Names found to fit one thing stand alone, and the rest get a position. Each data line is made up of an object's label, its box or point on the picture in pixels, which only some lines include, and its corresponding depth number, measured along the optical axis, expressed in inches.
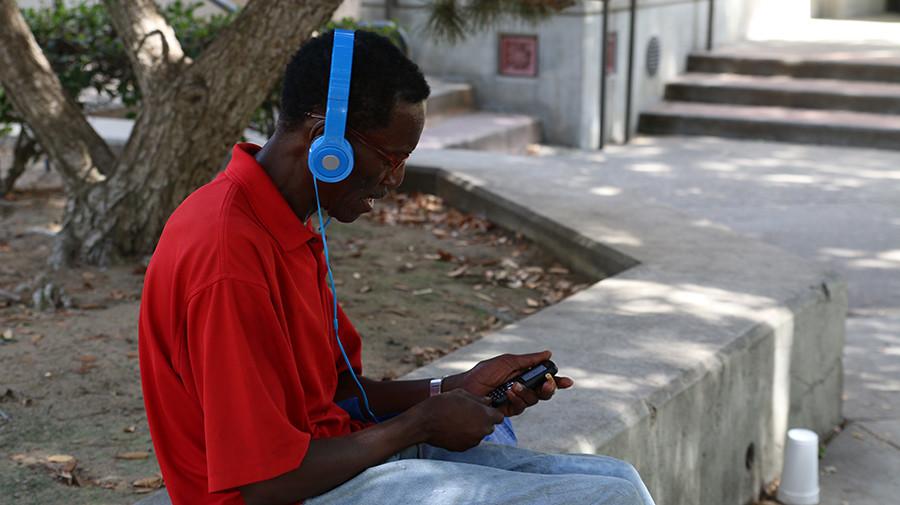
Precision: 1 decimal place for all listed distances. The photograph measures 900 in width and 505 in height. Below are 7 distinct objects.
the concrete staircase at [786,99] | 420.2
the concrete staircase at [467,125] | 381.1
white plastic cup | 162.2
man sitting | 79.8
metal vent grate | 451.2
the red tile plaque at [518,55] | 419.5
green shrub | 279.3
